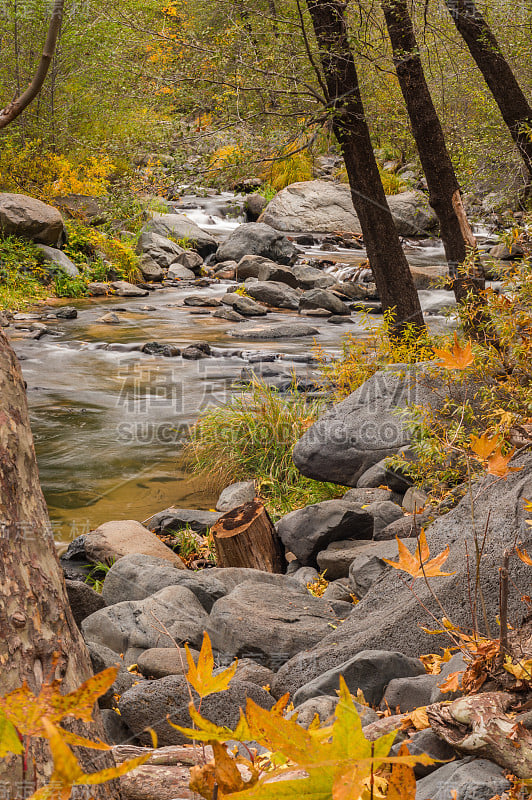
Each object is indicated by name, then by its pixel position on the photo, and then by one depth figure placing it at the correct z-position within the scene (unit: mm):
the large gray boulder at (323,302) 14352
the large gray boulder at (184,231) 19338
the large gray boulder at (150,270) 17406
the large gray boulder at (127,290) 16000
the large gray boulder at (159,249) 18312
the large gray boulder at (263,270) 16219
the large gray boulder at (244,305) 14258
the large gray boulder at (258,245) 18125
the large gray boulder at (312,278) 16172
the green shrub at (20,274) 14665
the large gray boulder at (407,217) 20500
